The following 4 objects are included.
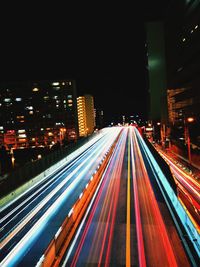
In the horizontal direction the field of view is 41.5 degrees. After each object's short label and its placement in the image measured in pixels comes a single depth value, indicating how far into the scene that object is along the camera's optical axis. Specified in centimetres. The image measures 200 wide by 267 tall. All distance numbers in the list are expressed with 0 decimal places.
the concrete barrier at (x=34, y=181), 2083
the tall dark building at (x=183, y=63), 5841
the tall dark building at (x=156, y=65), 11375
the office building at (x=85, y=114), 17712
